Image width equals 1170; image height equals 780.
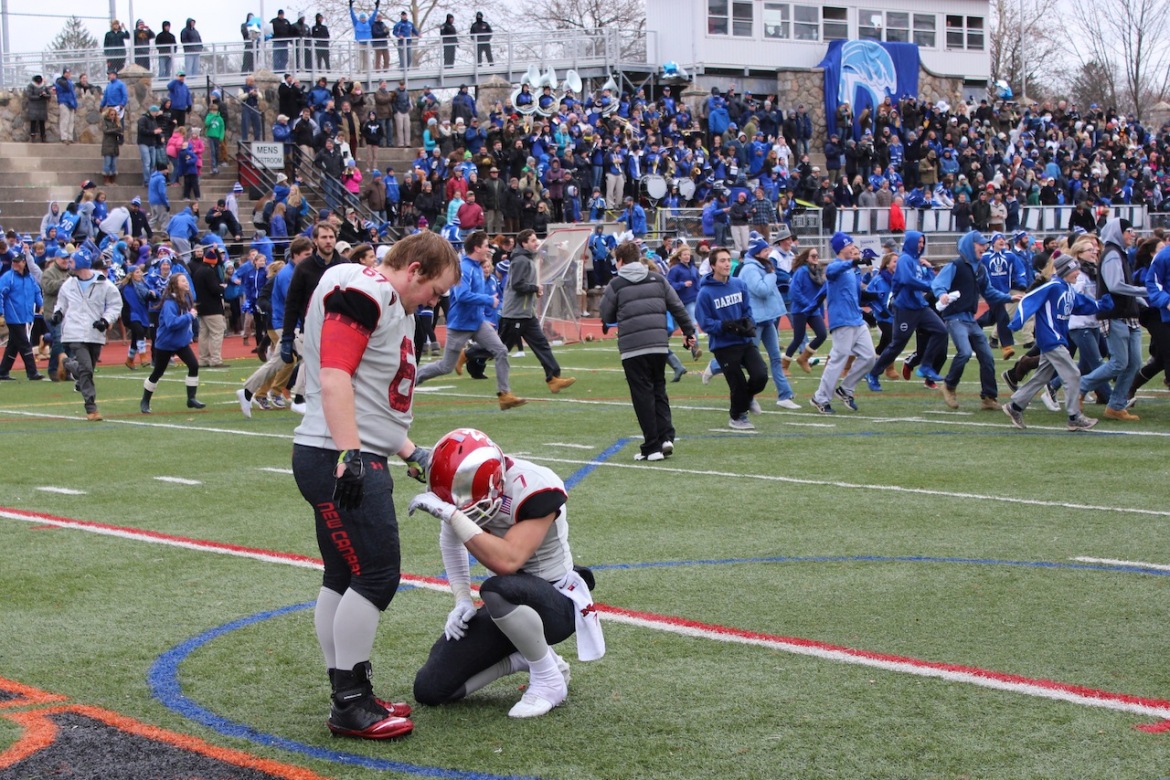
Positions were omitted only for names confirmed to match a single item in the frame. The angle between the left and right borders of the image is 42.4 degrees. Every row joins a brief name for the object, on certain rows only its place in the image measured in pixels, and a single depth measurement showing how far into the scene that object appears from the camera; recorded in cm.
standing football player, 491
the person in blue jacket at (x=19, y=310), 2012
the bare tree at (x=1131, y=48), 7262
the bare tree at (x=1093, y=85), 7788
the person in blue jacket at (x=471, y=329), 1454
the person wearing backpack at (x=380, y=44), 3859
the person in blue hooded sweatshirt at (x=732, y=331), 1352
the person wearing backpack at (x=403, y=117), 3488
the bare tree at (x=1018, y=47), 7906
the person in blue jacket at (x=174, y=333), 1562
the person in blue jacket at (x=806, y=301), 1789
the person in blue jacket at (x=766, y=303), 1623
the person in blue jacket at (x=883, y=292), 1898
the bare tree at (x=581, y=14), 7062
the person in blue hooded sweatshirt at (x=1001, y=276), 2009
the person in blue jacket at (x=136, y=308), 2220
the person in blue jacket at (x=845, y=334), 1514
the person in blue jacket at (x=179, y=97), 3106
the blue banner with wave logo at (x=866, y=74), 4766
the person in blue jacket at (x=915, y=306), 1547
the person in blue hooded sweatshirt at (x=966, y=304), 1471
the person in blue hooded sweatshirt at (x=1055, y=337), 1327
